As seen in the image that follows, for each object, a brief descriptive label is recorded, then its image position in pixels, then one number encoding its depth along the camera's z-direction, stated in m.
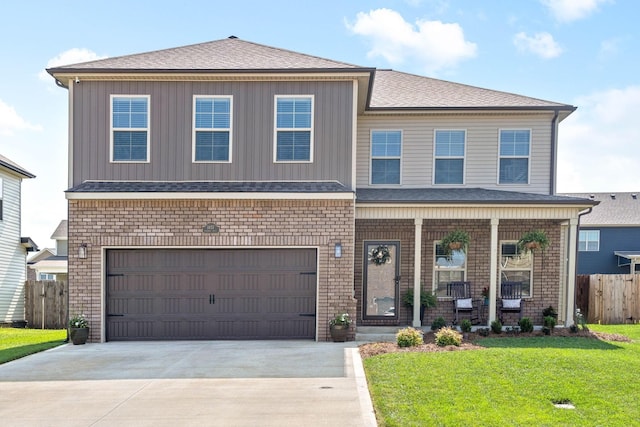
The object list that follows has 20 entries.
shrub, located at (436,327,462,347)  9.00
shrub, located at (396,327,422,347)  9.08
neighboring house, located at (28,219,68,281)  25.20
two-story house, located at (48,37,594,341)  10.38
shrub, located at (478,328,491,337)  10.46
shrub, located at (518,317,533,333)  10.70
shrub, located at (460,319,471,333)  10.48
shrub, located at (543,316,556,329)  10.63
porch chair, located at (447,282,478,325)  11.60
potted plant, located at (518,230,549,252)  11.31
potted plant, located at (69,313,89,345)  10.15
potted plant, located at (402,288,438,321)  11.77
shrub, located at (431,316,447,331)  10.77
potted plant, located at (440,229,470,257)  11.40
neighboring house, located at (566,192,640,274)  25.48
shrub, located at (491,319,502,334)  10.53
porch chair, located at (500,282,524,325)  11.66
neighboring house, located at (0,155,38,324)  17.84
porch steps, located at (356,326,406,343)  10.43
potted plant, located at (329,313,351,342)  10.12
